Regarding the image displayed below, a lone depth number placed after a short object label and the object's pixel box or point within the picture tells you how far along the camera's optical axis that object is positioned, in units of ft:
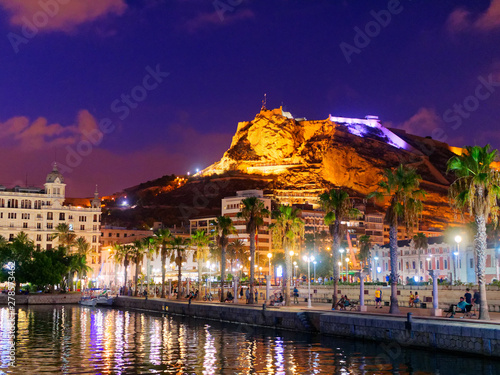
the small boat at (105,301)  319.88
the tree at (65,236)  460.14
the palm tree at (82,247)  459.97
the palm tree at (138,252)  352.38
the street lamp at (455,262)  294.78
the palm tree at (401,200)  148.56
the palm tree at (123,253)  376.68
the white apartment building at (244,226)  520.51
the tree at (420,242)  343.26
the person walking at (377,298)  184.24
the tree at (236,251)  426.84
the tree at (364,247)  418.47
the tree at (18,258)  352.49
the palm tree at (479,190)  121.60
